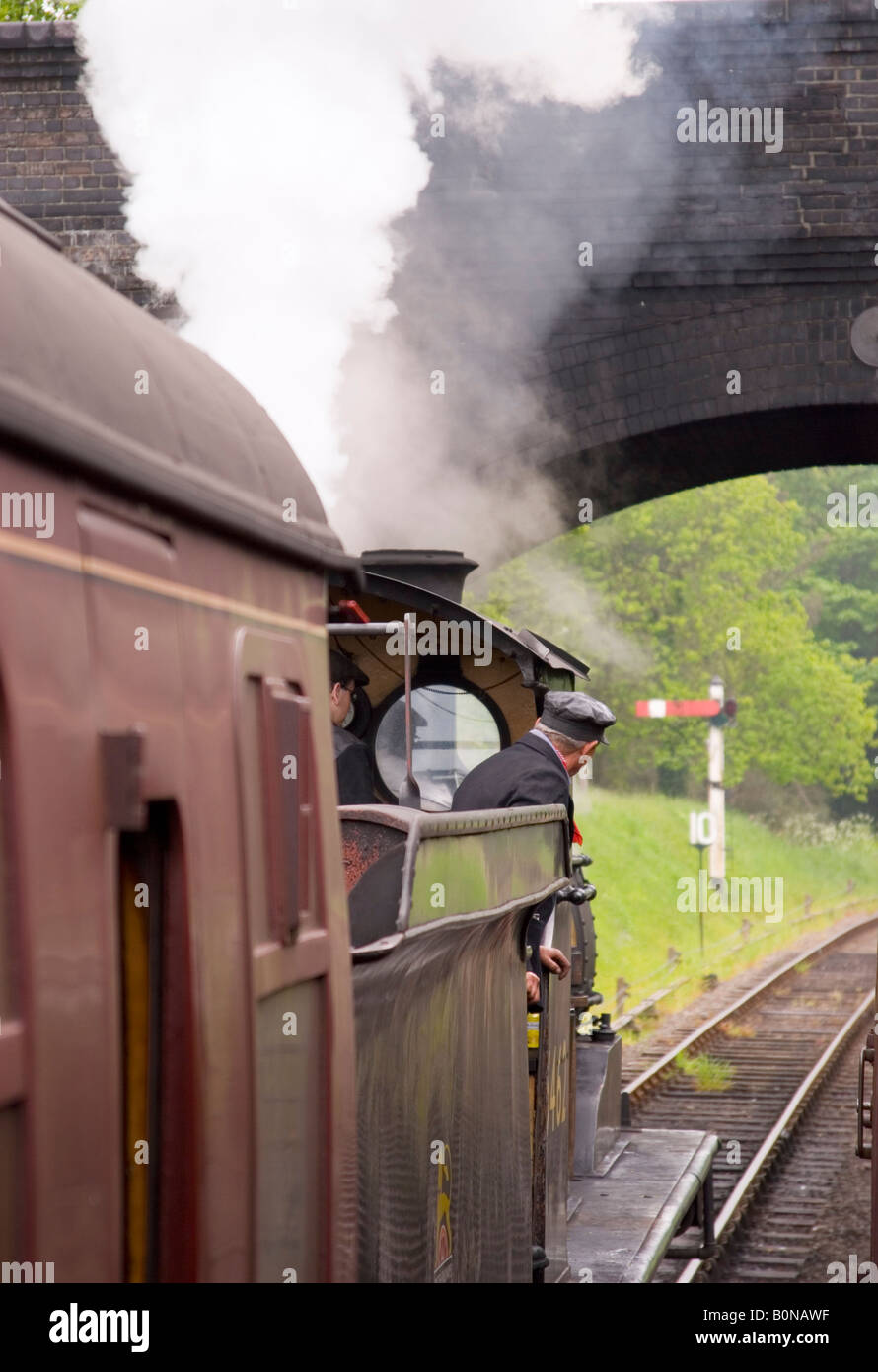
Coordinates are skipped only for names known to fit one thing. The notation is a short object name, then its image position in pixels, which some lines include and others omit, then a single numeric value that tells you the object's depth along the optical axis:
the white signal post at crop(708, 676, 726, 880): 25.78
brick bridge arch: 11.55
